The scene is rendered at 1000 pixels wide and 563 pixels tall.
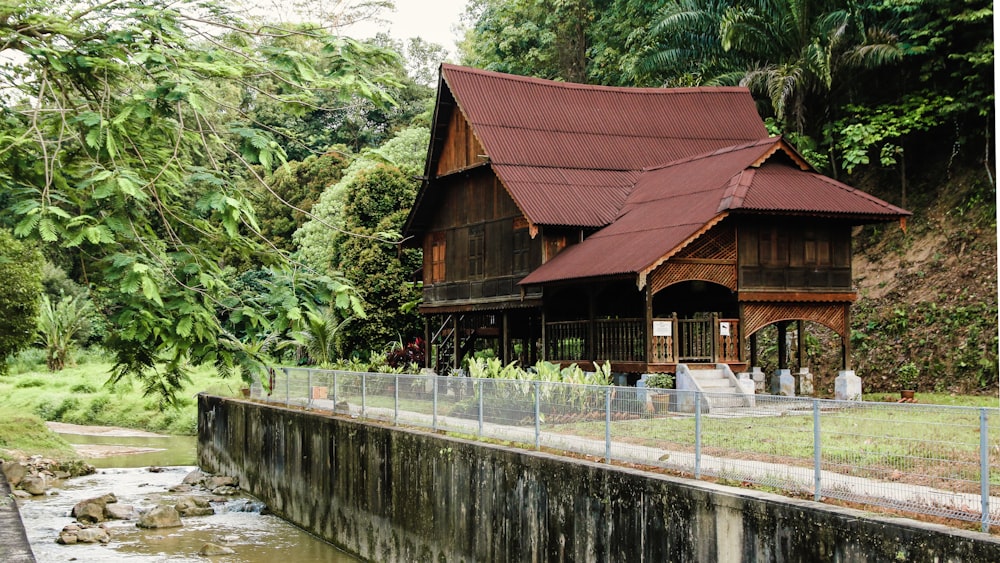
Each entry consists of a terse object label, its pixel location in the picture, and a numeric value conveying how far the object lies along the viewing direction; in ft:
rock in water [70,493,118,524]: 74.23
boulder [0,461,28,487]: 86.63
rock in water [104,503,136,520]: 76.18
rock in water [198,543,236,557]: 64.64
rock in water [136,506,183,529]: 72.84
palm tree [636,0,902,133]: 104.53
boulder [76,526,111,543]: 67.72
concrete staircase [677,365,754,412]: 70.23
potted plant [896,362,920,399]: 89.92
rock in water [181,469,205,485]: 94.48
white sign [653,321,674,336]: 73.10
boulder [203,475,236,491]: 92.48
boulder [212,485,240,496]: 89.78
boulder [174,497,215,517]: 79.00
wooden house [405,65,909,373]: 74.64
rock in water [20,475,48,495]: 86.79
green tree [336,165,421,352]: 126.21
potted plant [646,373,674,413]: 72.33
